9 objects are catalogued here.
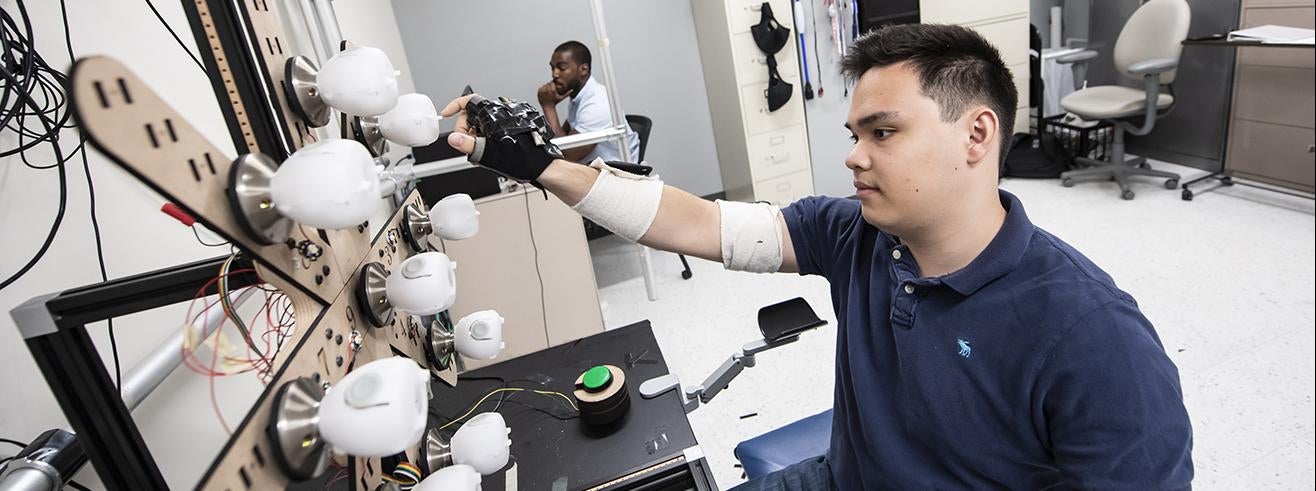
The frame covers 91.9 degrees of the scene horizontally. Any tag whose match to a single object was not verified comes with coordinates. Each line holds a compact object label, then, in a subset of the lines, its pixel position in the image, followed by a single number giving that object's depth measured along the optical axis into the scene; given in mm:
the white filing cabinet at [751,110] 3438
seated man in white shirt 3113
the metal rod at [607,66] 2646
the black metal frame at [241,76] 616
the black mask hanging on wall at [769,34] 3383
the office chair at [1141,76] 3145
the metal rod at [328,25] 1992
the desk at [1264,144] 2949
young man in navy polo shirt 771
